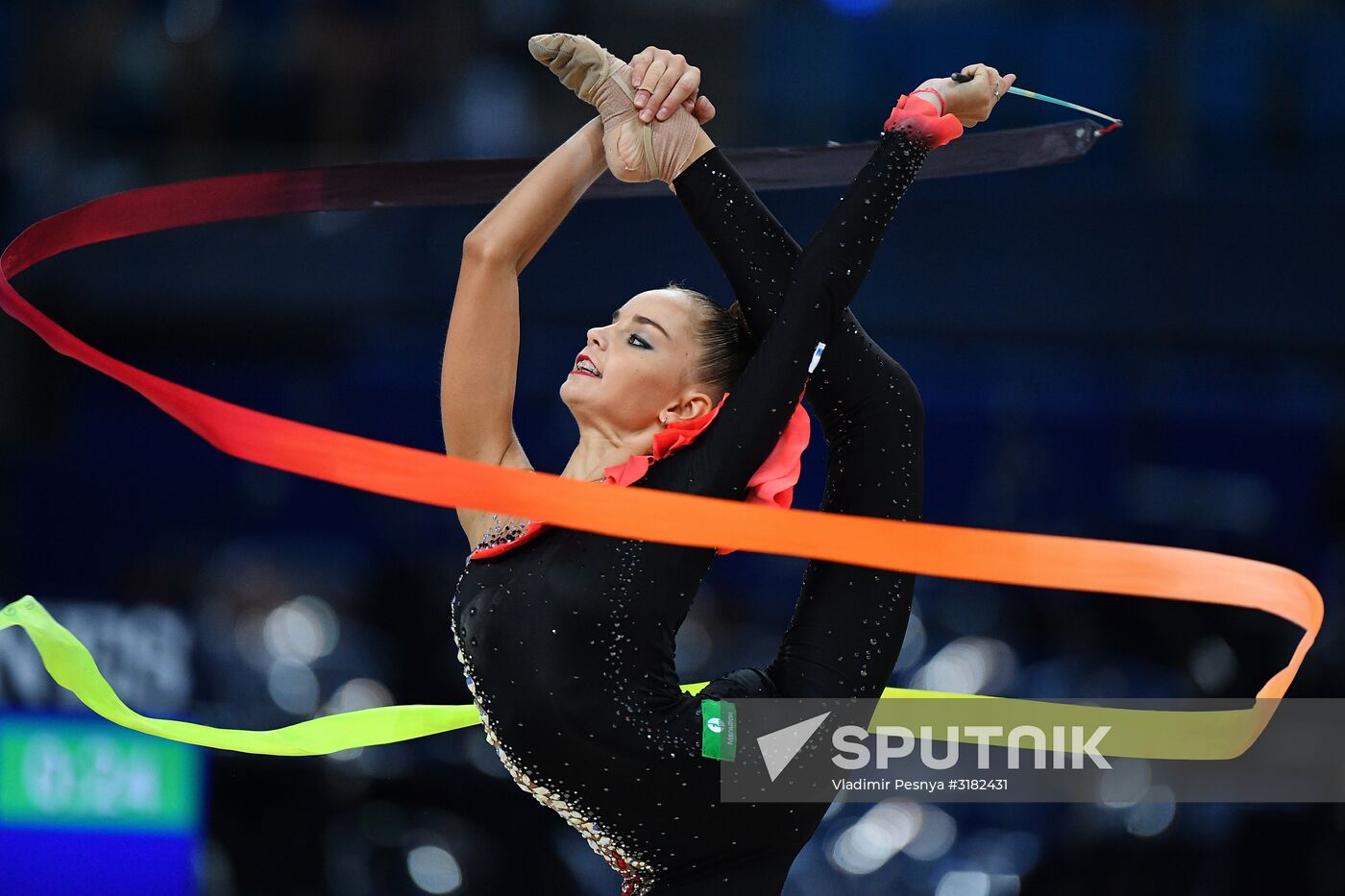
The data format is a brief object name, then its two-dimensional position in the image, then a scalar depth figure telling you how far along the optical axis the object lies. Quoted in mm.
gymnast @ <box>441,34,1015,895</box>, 9795
